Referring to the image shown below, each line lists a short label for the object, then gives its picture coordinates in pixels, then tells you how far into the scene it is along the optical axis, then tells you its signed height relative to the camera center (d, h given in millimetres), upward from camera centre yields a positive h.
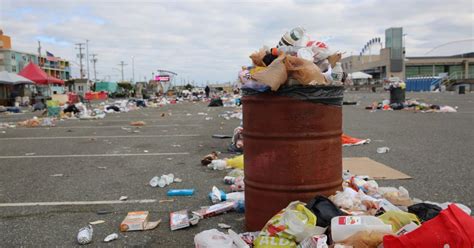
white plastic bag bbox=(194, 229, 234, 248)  2883 -1030
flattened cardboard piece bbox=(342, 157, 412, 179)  5562 -1162
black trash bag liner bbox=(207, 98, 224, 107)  28453 -1029
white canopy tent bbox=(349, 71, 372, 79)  72875 +1512
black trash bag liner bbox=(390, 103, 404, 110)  18656 -930
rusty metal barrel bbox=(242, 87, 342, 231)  3236 -485
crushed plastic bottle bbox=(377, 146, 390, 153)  7612 -1149
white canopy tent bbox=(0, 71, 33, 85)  27531 +756
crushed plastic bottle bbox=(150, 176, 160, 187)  5492 -1188
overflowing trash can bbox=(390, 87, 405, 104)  19670 -484
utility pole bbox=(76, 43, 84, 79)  99425 +7505
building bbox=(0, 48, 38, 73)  86625 +6578
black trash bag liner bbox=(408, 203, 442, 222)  3154 -938
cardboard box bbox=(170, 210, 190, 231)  3805 -1183
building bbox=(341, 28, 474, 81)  82438 +4024
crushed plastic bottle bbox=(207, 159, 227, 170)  6388 -1142
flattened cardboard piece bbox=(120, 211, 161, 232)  3822 -1199
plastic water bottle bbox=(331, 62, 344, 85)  3514 +85
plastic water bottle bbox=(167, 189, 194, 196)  4996 -1202
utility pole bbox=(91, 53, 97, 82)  108588 +7325
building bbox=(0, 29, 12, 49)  88000 +10142
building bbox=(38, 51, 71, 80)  102762 +6241
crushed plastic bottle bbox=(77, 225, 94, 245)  3545 -1212
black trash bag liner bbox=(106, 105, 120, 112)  23592 -1033
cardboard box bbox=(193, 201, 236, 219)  4109 -1178
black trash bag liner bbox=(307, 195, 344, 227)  2953 -870
